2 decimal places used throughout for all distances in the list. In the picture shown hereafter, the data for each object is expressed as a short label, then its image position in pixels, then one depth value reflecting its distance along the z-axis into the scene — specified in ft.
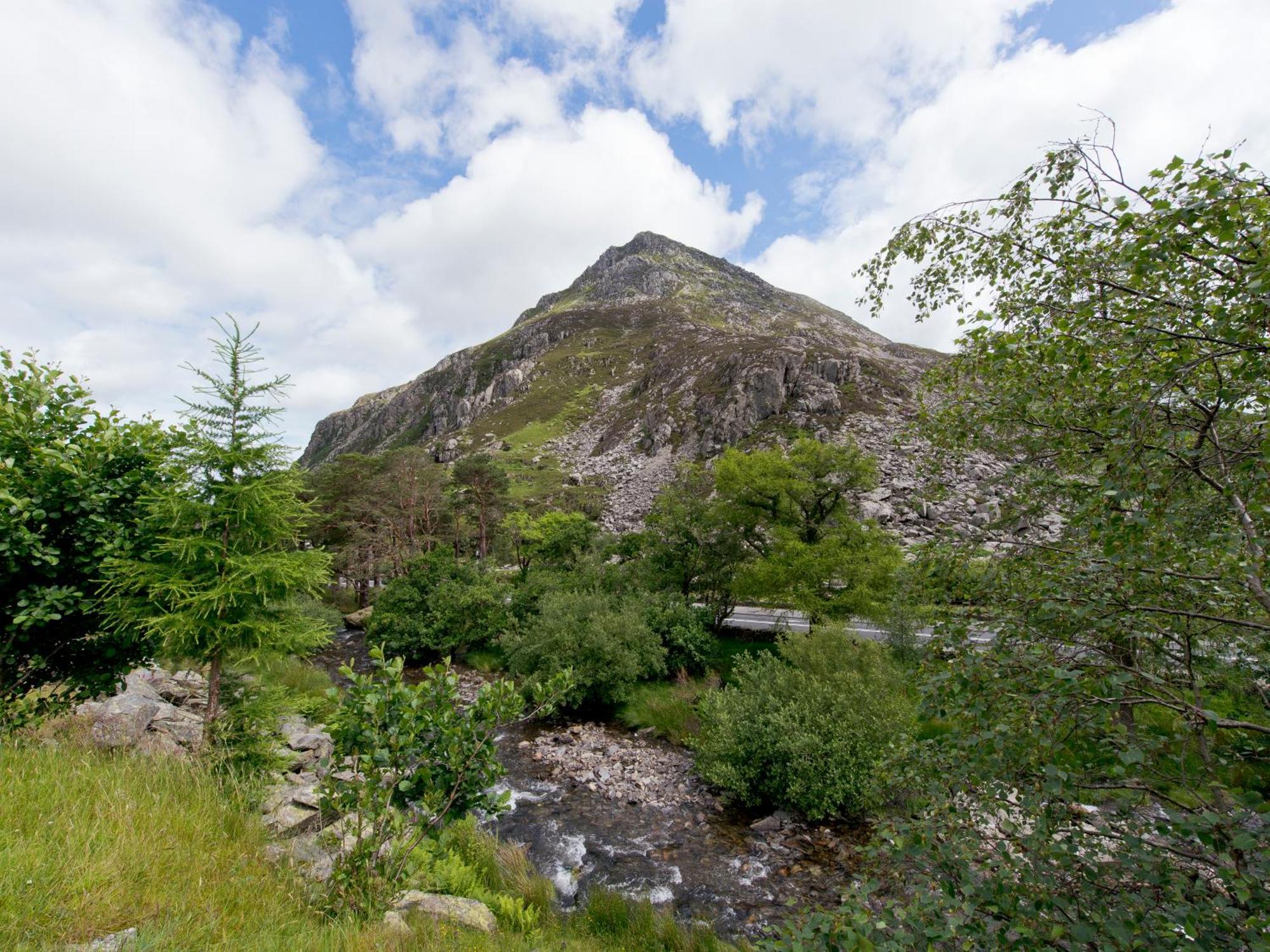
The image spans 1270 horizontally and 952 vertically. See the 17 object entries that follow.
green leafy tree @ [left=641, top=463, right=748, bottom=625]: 86.43
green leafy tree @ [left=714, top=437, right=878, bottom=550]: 78.23
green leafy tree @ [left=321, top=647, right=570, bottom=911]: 15.01
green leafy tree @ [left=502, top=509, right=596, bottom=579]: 110.11
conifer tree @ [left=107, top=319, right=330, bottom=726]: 23.08
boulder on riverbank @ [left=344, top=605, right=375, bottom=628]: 119.14
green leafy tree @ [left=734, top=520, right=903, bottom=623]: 68.85
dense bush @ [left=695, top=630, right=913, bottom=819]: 41.60
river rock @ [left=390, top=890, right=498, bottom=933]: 19.52
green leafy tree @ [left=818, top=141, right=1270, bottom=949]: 8.53
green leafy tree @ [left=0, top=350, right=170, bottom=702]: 21.02
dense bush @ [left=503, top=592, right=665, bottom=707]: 65.62
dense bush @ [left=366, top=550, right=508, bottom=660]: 87.86
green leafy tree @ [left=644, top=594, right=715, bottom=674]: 73.15
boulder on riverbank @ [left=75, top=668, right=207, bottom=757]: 25.20
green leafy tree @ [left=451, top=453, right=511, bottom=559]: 133.28
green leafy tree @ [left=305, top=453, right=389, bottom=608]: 123.03
